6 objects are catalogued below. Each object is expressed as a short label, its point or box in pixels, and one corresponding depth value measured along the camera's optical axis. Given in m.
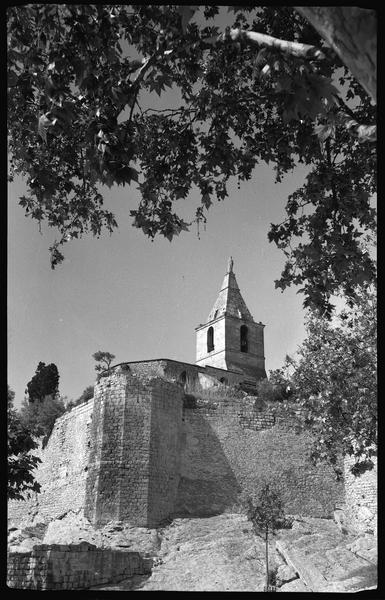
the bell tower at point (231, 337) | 43.81
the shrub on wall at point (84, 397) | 27.86
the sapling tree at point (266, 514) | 17.25
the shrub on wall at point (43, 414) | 26.89
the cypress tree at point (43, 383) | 36.28
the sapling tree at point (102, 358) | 30.78
